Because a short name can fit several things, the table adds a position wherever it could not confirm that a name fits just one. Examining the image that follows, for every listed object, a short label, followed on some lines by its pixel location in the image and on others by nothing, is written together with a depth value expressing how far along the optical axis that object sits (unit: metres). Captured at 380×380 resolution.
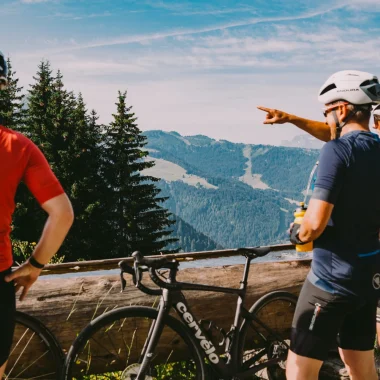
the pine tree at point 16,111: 49.19
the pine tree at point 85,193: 44.31
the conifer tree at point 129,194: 45.97
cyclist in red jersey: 2.62
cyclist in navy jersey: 3.06
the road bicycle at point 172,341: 3.78
